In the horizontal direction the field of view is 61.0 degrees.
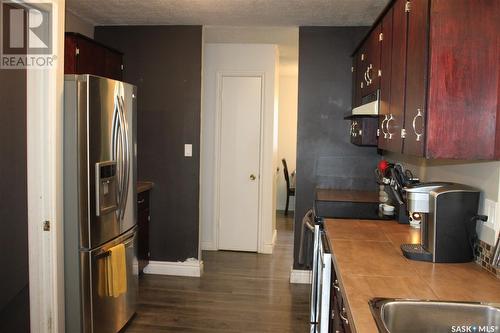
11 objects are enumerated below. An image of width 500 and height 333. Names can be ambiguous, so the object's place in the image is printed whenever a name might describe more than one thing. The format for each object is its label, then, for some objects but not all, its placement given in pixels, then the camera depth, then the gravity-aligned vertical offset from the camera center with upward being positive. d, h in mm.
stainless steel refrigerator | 2564 -382
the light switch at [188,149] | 4276 -86
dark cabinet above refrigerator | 3277 +684
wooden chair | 7453 -796
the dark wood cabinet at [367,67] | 2904 +596
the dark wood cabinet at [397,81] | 2188 +344
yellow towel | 2804 -880
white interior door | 5168 -357
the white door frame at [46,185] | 2469 -274
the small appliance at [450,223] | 1980 -361
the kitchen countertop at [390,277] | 1566 -558
